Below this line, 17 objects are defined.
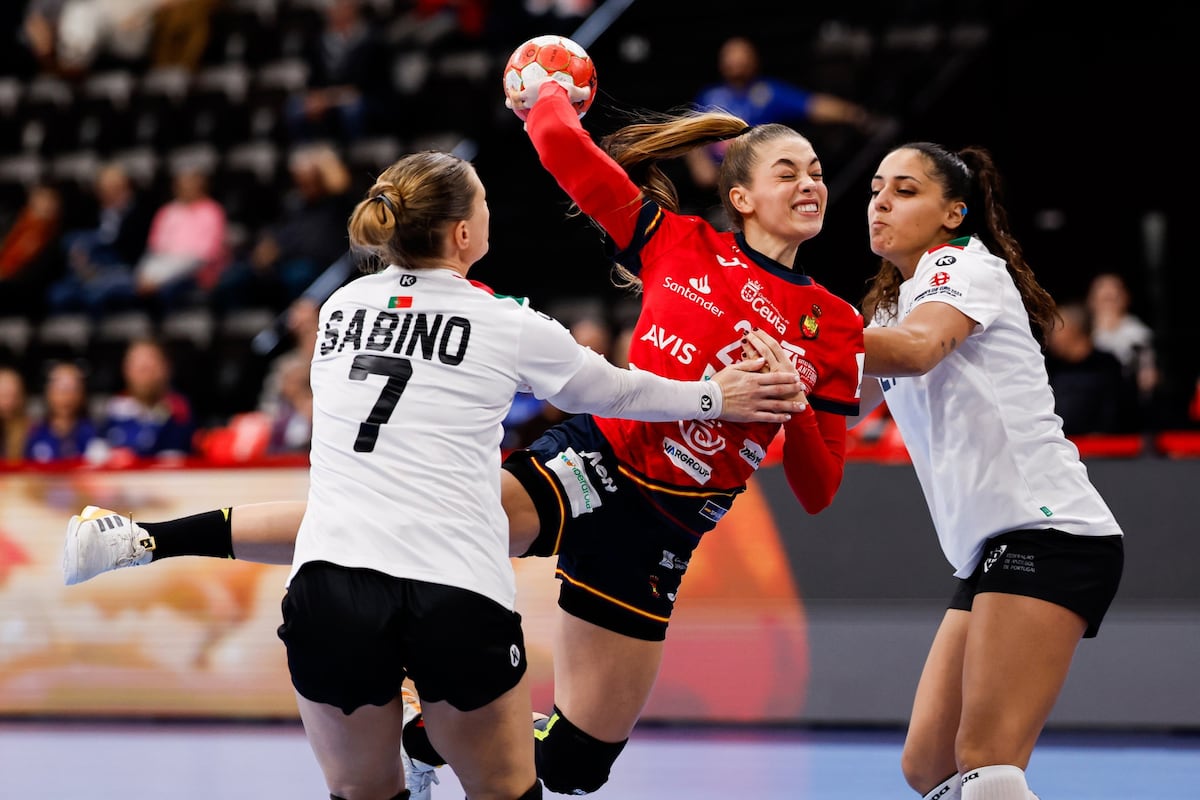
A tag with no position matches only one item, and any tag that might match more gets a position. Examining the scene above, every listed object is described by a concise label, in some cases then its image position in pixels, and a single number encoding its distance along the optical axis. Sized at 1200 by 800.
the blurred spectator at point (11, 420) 17.83
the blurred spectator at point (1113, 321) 15.25
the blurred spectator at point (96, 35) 25.94
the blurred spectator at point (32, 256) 22.84
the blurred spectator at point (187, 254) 21.78
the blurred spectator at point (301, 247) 21.11
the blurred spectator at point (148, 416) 16.67
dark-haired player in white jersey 7.47
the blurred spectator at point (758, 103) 17.73
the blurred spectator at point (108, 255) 22.19
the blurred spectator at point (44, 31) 26.41
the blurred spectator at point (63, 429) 17.02
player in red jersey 8.00
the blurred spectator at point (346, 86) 22.62
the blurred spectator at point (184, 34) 25.67
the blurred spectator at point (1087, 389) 13.54
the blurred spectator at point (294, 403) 16.05
